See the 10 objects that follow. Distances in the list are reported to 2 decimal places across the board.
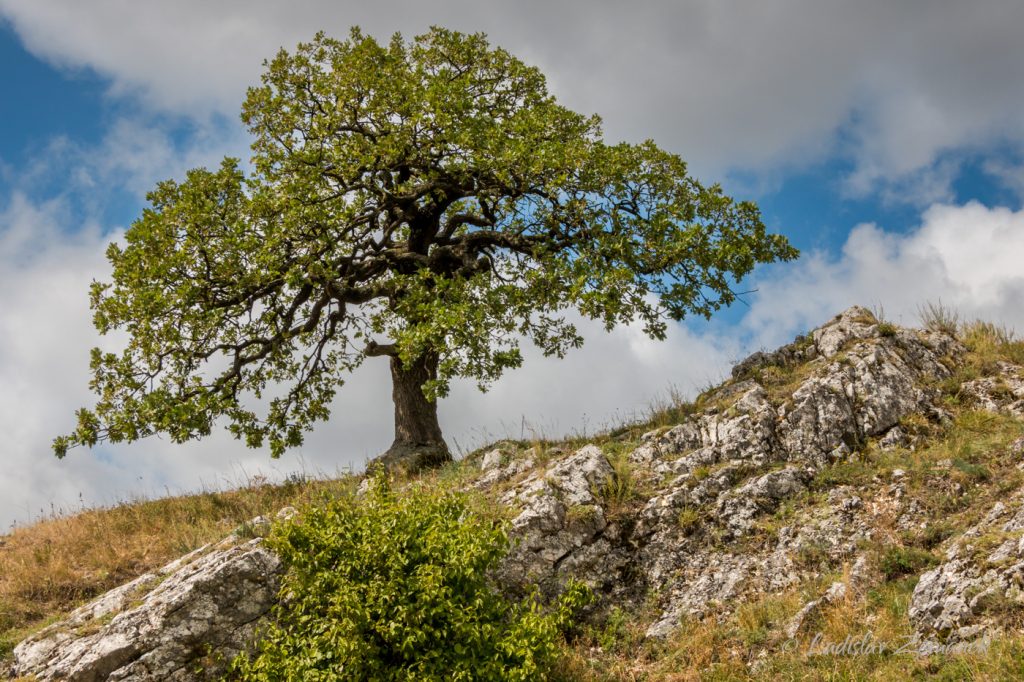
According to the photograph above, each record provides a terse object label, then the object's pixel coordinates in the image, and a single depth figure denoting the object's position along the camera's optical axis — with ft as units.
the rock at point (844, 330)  68.54
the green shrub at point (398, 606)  37.24
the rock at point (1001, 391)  62.23
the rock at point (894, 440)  58.49
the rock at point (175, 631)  43.32
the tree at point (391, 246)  67.21
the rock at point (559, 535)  48.91
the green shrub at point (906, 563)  44.81
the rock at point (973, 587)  37.19
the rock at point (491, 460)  63.16
